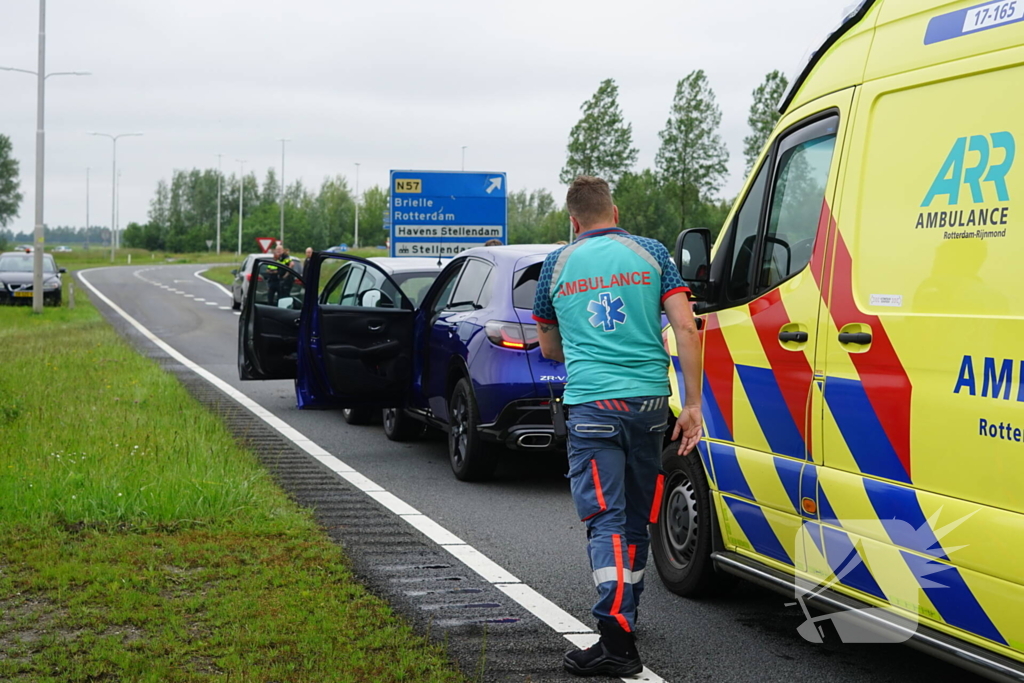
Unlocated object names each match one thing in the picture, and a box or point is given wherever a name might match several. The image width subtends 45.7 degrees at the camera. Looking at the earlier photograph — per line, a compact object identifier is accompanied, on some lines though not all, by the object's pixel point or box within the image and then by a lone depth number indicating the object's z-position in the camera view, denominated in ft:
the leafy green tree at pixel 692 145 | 228.63
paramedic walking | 14.65
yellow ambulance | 11.45
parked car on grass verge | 109.91
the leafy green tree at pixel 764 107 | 224.12
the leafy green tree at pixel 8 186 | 455.22
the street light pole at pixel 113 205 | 301.35
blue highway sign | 80.69
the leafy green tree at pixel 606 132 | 229.45
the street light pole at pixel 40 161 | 97.96
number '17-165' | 11.69
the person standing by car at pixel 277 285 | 39.88
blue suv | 27.07
